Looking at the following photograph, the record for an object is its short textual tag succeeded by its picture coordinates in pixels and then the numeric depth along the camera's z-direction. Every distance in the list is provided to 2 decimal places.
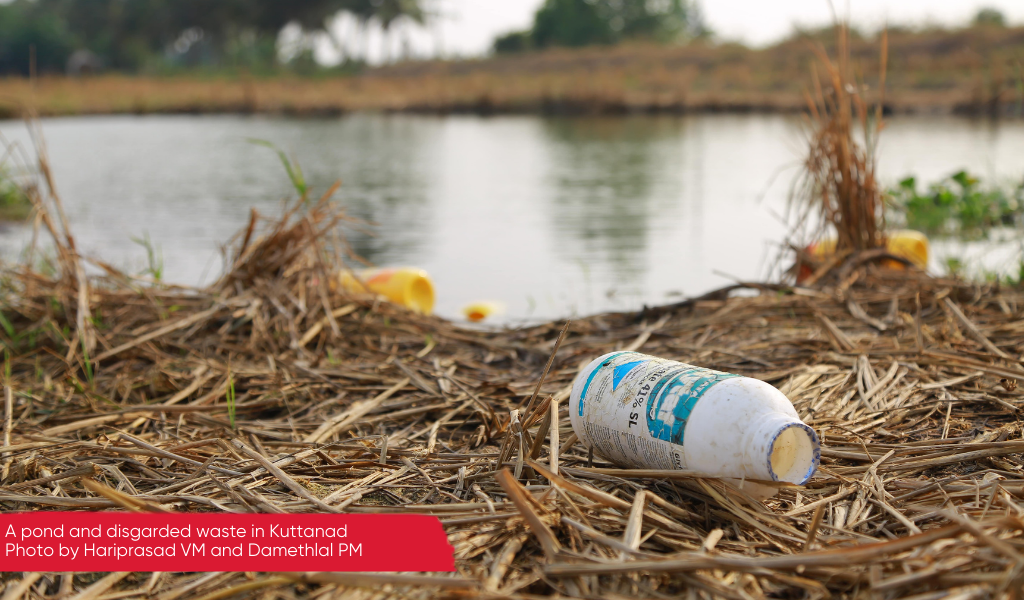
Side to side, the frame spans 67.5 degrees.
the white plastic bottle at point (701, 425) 1.64
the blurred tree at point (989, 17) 35.02
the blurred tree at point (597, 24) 53.03
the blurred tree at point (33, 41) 53.66
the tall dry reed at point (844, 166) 4.06
